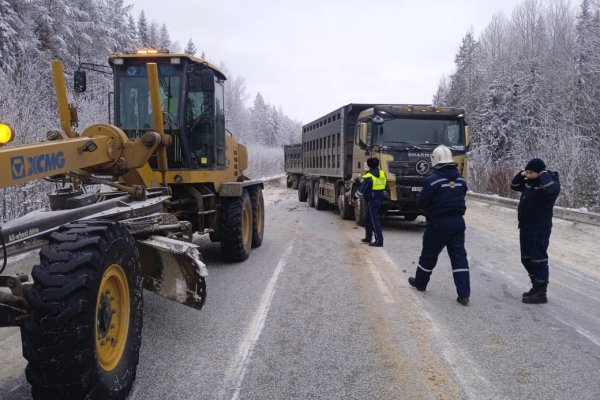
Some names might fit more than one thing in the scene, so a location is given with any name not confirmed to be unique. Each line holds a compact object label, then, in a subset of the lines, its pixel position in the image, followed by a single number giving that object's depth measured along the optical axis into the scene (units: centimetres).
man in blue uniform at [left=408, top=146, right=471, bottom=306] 580
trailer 2197
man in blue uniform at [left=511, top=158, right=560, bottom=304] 567
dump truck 1112
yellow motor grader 268
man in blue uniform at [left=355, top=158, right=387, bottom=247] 959
